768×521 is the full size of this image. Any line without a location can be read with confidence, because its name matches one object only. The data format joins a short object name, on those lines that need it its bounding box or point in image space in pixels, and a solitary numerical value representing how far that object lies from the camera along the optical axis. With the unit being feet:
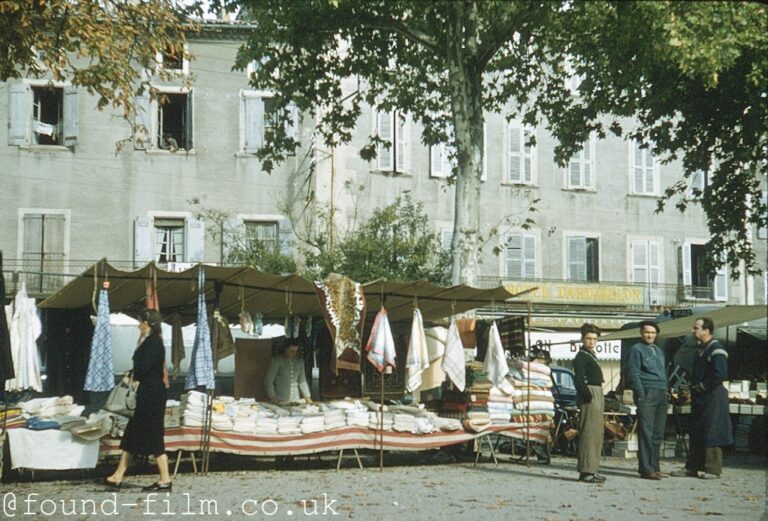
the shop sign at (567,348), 93.56
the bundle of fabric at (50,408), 35.45
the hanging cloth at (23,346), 38.60
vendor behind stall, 41.91
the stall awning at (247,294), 35.58
